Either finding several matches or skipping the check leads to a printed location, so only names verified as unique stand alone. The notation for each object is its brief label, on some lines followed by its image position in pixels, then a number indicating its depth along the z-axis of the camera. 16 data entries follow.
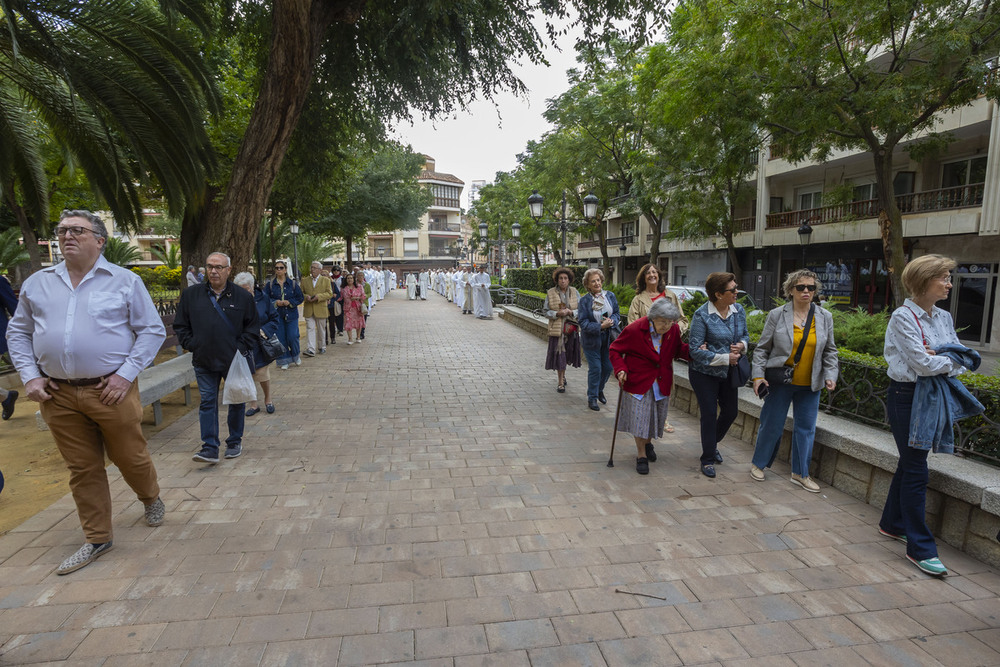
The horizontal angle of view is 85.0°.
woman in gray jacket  4.01
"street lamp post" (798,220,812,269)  18.34
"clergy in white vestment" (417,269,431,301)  33.46
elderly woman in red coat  4.46
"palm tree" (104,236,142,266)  20.56
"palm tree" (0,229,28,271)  14.71
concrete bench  5.55
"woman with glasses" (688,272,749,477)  4.36
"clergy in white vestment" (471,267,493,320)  19.73
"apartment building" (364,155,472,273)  67.56
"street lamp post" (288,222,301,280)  19.66
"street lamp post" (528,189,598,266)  14.33
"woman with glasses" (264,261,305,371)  8.56
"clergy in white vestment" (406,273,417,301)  32.59
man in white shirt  2.96
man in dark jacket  4.52
